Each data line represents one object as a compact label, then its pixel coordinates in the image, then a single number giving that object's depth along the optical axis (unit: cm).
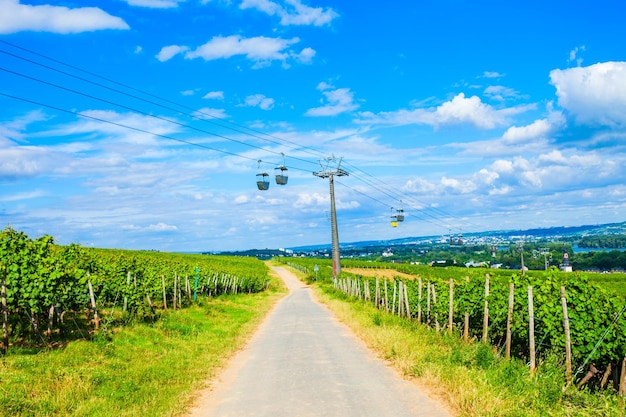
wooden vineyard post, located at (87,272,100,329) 1578
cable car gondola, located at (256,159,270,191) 3301
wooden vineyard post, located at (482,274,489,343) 1395
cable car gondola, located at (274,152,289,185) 3659
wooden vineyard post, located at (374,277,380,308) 2941
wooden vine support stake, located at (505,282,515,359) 1258
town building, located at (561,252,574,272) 10890
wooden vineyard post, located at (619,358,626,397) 948
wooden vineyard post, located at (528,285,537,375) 1093
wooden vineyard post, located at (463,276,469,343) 1555
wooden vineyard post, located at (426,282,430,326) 1930
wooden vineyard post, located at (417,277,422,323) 2011
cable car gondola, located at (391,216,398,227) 6079
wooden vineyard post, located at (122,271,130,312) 1913
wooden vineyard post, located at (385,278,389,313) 2580
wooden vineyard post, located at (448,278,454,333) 1644
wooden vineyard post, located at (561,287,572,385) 1030
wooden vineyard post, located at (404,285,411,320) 2162
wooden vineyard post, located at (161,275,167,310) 2522
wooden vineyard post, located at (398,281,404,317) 2303
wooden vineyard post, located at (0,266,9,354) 1205
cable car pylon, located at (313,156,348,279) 5384
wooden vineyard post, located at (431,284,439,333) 1771
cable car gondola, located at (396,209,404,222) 6082
